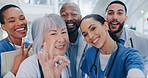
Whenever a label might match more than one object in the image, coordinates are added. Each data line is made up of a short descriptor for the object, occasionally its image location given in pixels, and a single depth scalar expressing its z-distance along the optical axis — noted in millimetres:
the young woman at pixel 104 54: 648
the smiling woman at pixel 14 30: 797
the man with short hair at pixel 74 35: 846
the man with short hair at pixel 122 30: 778
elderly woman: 590
